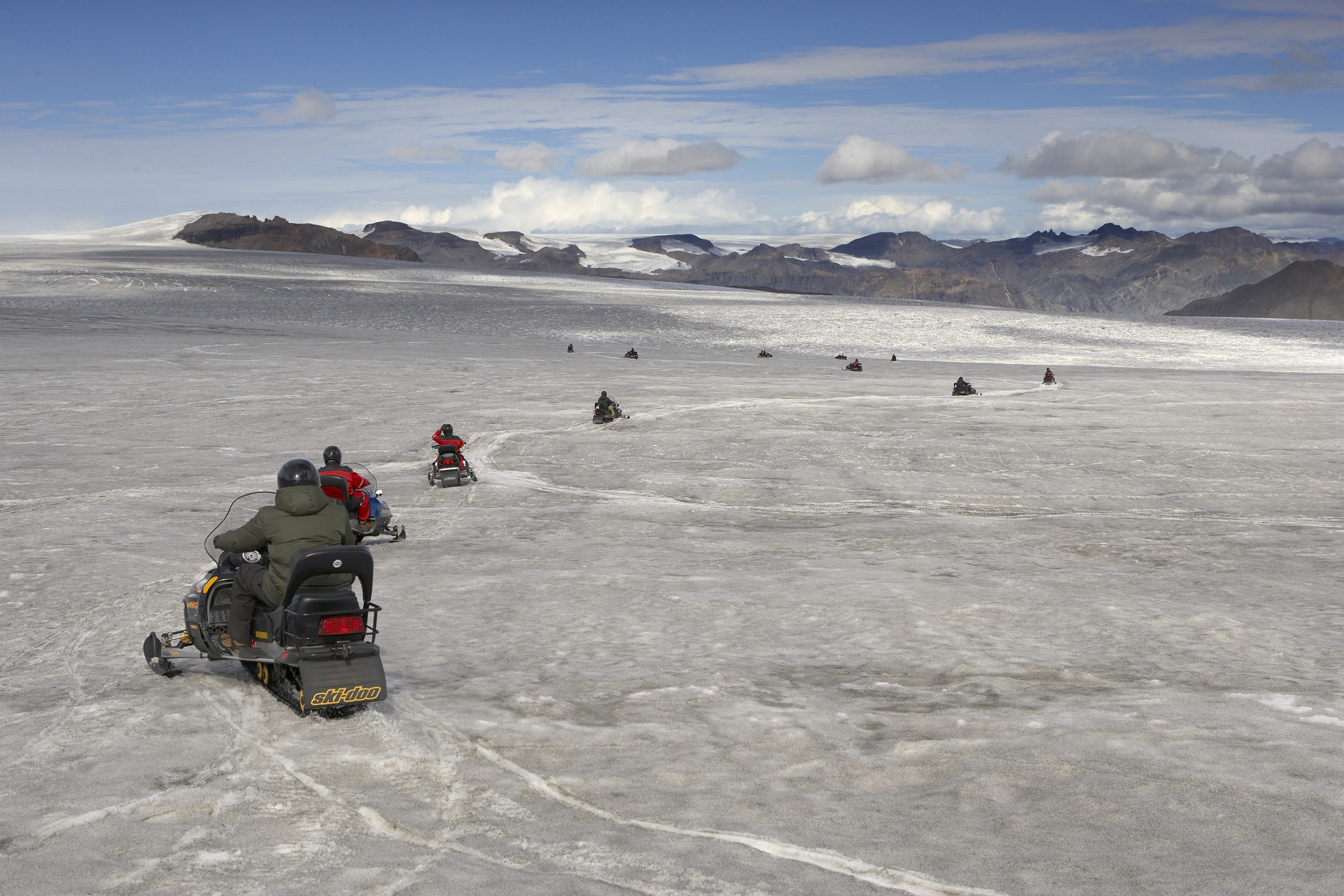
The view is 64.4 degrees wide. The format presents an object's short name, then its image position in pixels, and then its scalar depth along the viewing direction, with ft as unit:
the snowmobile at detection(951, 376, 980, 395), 122.83
